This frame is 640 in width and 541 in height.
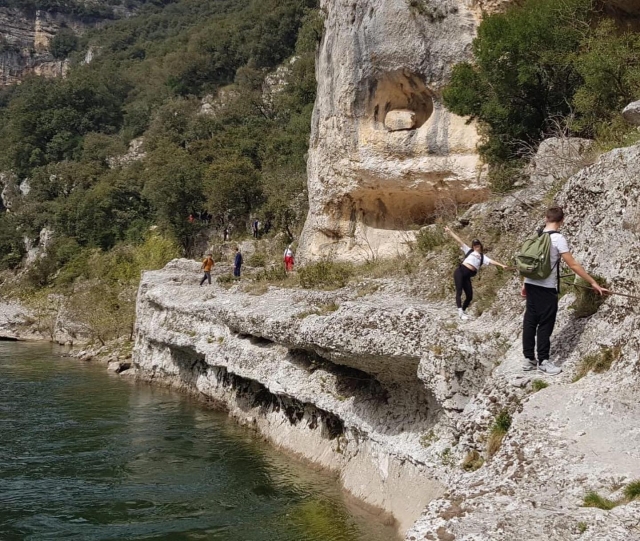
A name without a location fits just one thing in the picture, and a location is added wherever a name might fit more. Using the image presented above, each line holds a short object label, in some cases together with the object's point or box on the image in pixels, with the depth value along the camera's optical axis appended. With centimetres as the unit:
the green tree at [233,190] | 4238
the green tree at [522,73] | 1680
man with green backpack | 639
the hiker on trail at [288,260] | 2591
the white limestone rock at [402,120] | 2353
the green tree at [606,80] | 1409
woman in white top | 995
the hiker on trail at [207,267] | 2386
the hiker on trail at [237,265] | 2503
